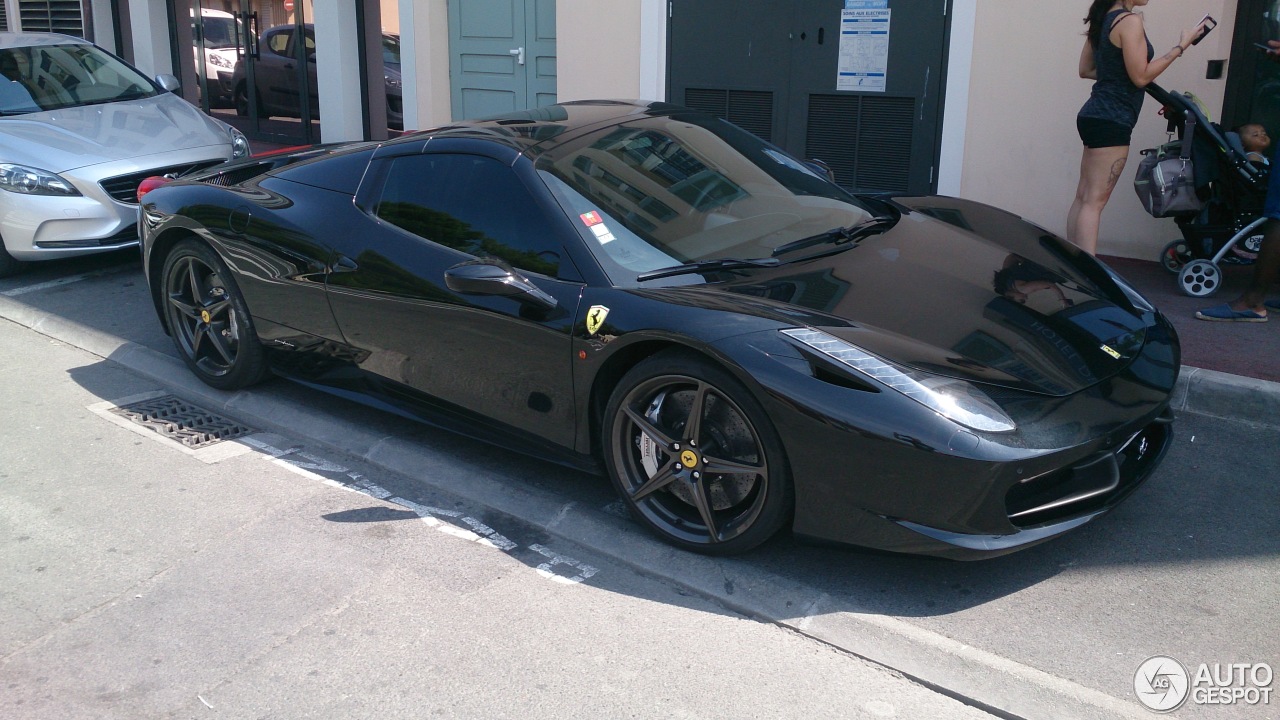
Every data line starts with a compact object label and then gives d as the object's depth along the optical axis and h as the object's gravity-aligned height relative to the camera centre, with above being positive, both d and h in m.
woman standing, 5.98 -0.11
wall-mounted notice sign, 8.18 +0.19
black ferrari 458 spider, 3.32 -0.87
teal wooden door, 10.45 +0.10
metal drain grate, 5.15 -1.69
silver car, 7.33 -0.58
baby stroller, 6.03 -0.68
